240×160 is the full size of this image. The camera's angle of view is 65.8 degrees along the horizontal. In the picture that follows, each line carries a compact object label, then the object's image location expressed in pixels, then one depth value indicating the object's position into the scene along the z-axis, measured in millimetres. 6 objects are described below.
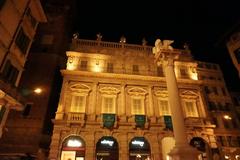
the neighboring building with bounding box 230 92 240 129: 34500
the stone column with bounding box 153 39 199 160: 10133
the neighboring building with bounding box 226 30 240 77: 20703
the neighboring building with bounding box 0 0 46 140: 13830
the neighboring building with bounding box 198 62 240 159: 29047
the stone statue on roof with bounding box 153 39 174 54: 13606
